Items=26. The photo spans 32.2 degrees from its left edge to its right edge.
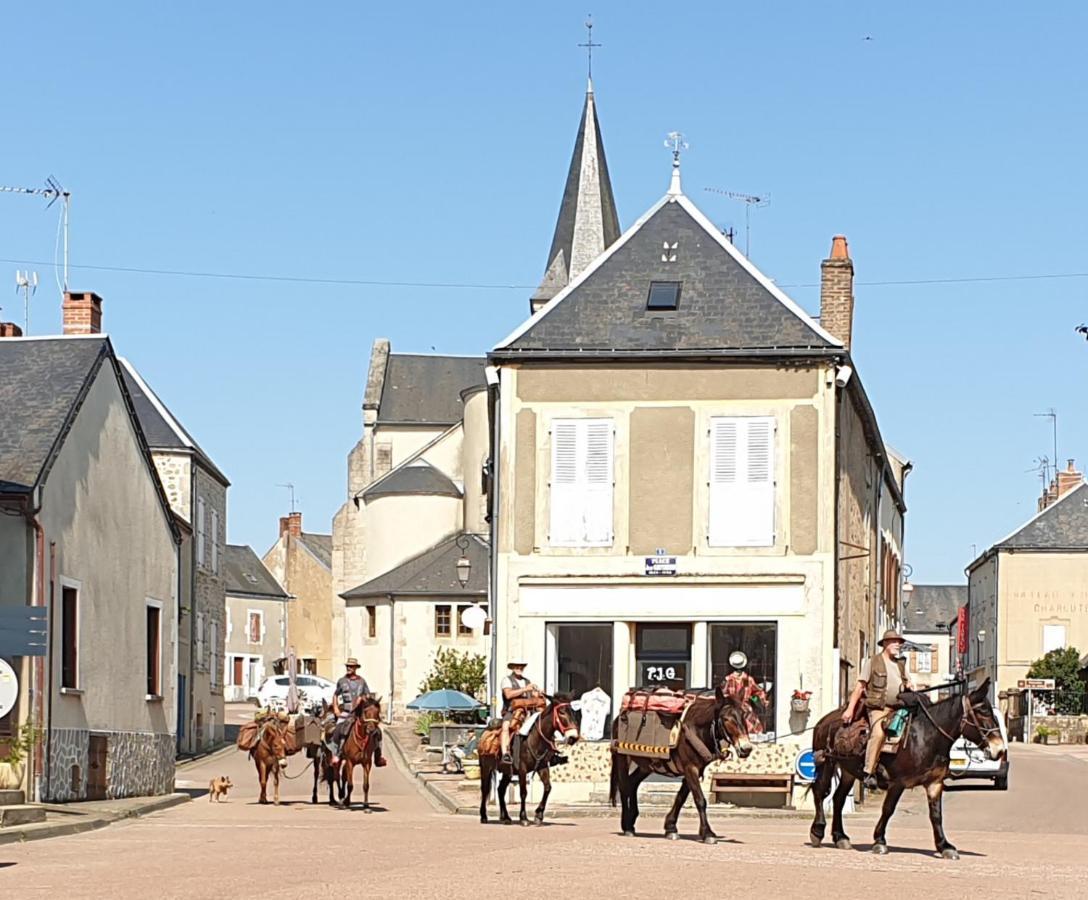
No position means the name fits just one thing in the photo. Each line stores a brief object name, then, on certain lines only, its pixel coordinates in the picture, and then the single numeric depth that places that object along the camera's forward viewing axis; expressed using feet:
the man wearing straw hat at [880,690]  53.93
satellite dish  101.06
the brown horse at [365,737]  80.02
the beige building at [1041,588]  239.91
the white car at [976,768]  97.13
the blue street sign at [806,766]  77.00
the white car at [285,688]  195.62
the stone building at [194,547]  143.54
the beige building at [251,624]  264.93
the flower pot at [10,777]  72.18
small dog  90.43
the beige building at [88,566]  74.43
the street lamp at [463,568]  119.05
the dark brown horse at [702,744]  56.34
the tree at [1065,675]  215.51
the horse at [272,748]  88.69
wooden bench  85.05
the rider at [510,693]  64.59
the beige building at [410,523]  195.72
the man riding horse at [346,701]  82.38
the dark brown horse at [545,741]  63.10
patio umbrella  139.95
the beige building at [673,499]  87.15
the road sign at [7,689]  57.00
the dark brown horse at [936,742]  53.72
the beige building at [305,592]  290.56
